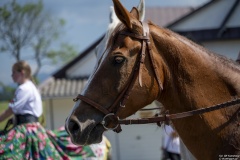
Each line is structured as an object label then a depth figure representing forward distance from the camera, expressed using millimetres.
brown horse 2783
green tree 33594
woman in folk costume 5707
